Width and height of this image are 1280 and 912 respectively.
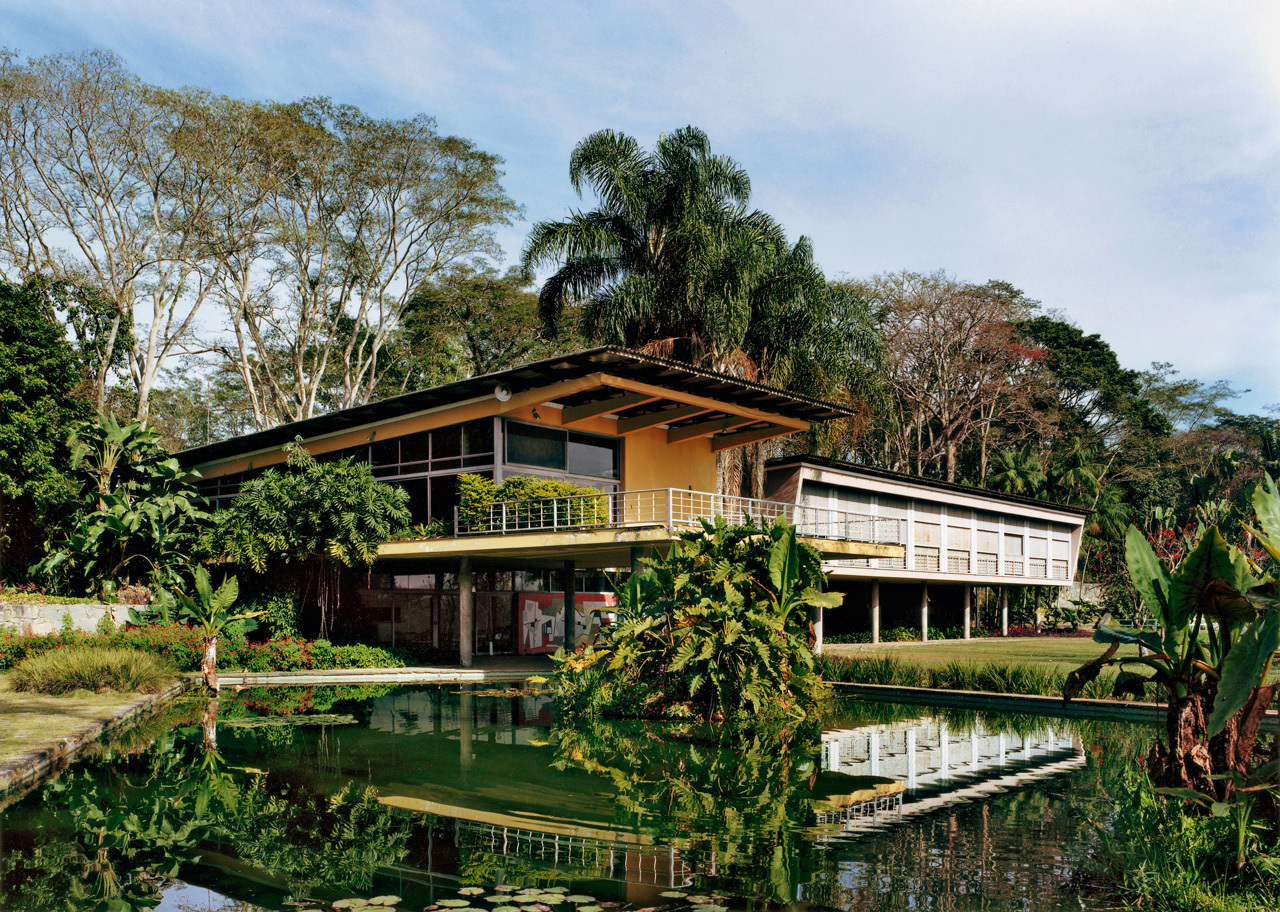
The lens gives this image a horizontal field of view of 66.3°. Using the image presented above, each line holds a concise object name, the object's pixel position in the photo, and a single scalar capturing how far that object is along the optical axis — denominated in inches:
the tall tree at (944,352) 1729.8
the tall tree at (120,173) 1138.7
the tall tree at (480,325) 1584.6
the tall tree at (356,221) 1314.0
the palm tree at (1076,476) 1847.9
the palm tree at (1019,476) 1758.1
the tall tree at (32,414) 956.6
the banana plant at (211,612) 701.9
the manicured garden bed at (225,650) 725.9
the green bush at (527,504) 824.9
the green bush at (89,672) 589.0
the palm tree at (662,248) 1023.0
